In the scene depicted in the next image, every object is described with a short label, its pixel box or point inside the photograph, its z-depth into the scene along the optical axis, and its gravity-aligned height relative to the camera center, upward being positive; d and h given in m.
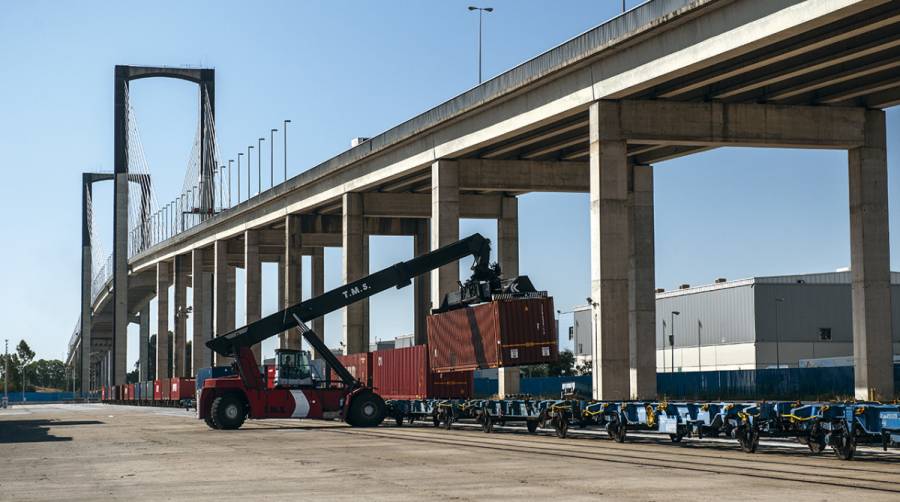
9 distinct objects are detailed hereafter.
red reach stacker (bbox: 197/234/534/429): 48.91 -1.45
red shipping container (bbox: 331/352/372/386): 56.75 -0.98
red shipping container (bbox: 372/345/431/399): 51.88 -1.23
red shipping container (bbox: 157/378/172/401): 106.81 -3.68
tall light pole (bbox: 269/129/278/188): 97.19 +14.15
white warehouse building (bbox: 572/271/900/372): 111.44 +1.80
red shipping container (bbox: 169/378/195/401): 97.06 -3.34
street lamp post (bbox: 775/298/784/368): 108.53 -0.69
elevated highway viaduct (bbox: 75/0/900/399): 41.66 +9.47
